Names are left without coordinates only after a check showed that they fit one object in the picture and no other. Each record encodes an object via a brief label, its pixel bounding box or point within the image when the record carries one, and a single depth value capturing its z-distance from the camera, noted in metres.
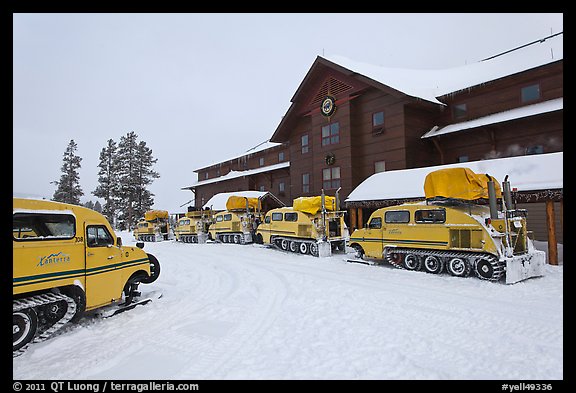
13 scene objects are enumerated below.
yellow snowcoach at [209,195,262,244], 23.70
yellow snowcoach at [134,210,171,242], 32.19
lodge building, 17.30
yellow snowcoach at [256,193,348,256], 16.73
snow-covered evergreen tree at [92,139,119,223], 46.34
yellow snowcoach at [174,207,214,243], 27.45
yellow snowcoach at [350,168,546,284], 9.86
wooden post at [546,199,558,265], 11.85
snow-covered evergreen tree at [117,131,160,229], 45.88
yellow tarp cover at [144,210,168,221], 32.56
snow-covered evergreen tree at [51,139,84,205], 41.97
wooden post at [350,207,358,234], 19.75
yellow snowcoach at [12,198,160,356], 5.42
